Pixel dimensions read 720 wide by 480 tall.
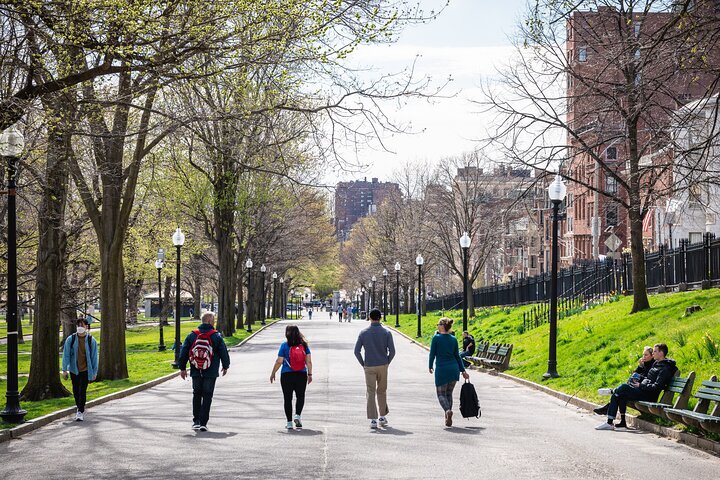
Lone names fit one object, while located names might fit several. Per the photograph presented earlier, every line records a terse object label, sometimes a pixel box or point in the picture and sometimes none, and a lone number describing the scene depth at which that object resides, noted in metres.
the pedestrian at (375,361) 15.30
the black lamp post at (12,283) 16.08
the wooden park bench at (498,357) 28.34
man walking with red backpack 14.81
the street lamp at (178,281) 31.73
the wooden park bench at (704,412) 12.60
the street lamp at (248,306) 56.88
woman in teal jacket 15.51
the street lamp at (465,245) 37.62
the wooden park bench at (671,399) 14.22
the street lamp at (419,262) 49.17
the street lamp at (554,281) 23.62
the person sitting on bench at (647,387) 15.15
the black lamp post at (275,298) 89.71
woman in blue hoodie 17.09
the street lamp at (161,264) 41.84
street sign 36.50
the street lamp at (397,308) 66.77
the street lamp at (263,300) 76.56
